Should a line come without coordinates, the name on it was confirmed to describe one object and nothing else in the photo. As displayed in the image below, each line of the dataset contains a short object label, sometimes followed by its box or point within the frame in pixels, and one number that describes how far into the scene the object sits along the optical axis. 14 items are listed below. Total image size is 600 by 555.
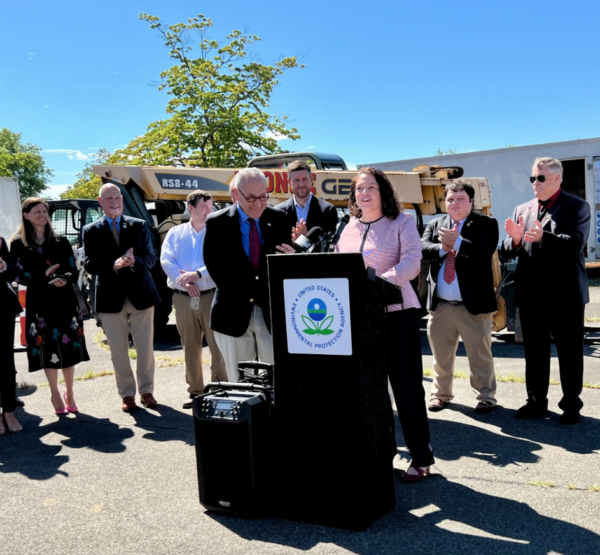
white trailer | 17.50
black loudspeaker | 3.59
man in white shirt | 6.27
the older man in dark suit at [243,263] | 4.48
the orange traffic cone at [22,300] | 9.05
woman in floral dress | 6.04
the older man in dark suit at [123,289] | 6.09
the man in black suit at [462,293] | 5.56
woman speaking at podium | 3.97
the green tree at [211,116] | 29.03
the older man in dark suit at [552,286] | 5.25
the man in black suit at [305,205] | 5.71
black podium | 3.38
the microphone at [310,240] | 3.66
